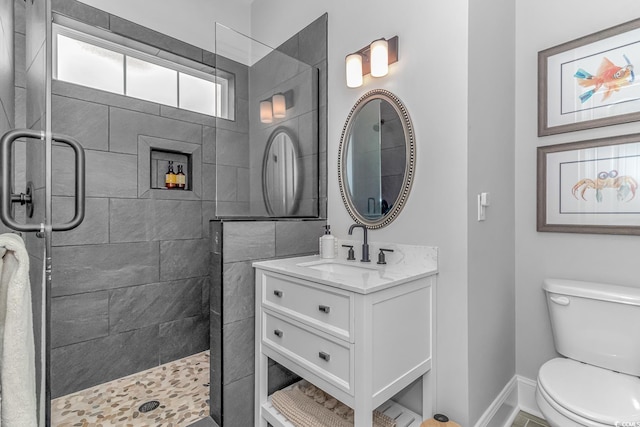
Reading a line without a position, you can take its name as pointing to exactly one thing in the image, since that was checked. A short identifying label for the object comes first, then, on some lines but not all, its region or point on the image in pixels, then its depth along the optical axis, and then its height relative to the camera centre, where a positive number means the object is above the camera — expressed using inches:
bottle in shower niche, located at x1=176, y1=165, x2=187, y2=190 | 97.0 +10.4
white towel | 24.7 -10.4
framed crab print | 60.9 +5.4
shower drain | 73.2 -46.7
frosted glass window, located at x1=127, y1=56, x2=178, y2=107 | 91.2 +39.8
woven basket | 59.9 -40.7
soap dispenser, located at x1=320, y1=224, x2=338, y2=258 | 78.1 -8.7
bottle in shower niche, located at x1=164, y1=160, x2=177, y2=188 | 95.1 +10.2
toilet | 48.1 -28.1
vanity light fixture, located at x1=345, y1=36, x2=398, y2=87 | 66.7 +34.5
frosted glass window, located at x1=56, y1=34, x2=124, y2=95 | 80.4 +39.9
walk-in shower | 78.4 +8.3
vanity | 48.1 -20.5
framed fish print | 60.9 +27.5
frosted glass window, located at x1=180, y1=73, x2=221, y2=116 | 100.9 +39.2
